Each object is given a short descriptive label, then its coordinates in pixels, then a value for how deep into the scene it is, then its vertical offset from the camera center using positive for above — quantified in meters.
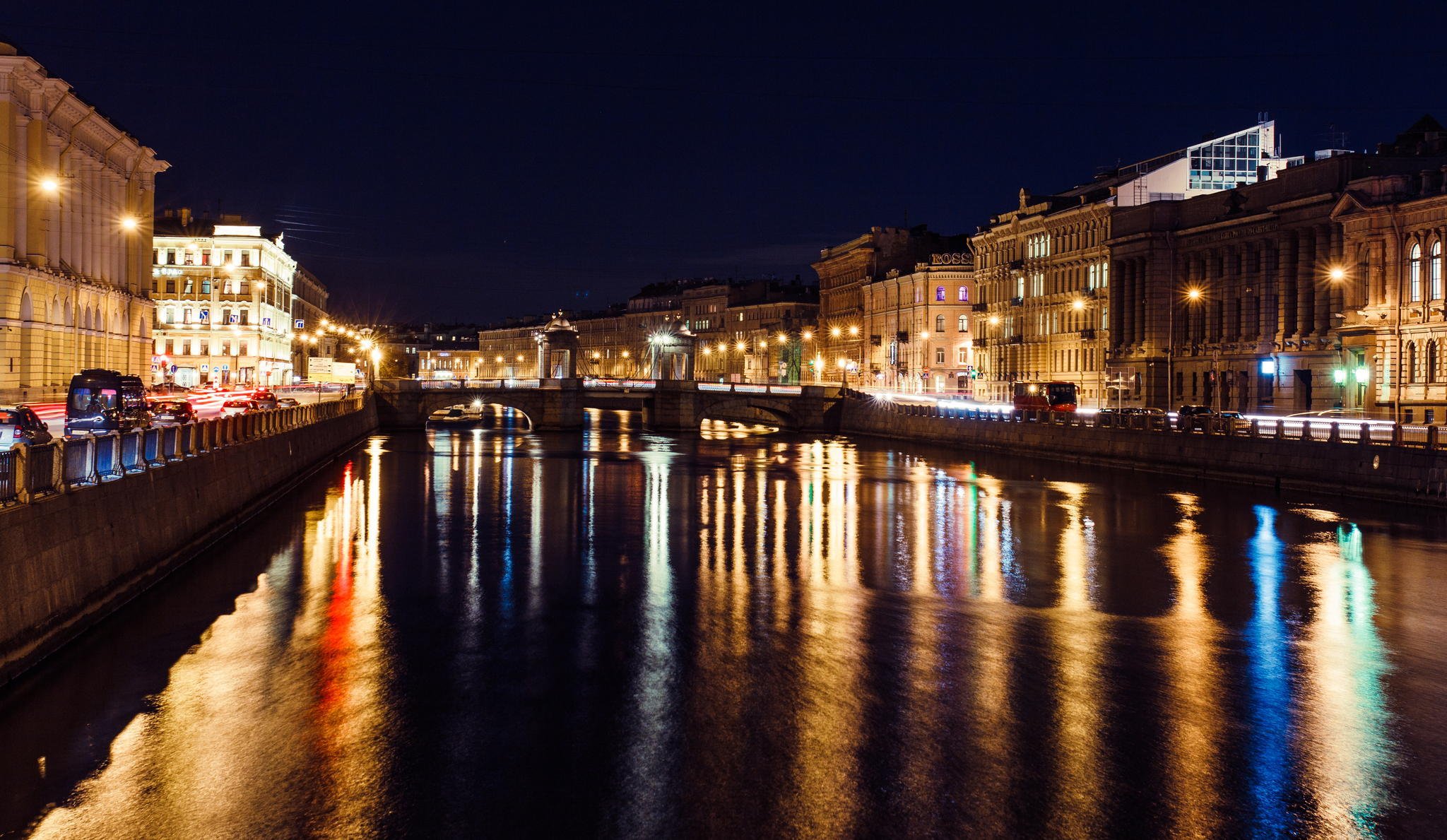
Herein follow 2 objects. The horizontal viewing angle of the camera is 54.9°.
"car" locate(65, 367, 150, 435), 43.56 -0.40
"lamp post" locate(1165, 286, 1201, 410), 94.31 +2.35
